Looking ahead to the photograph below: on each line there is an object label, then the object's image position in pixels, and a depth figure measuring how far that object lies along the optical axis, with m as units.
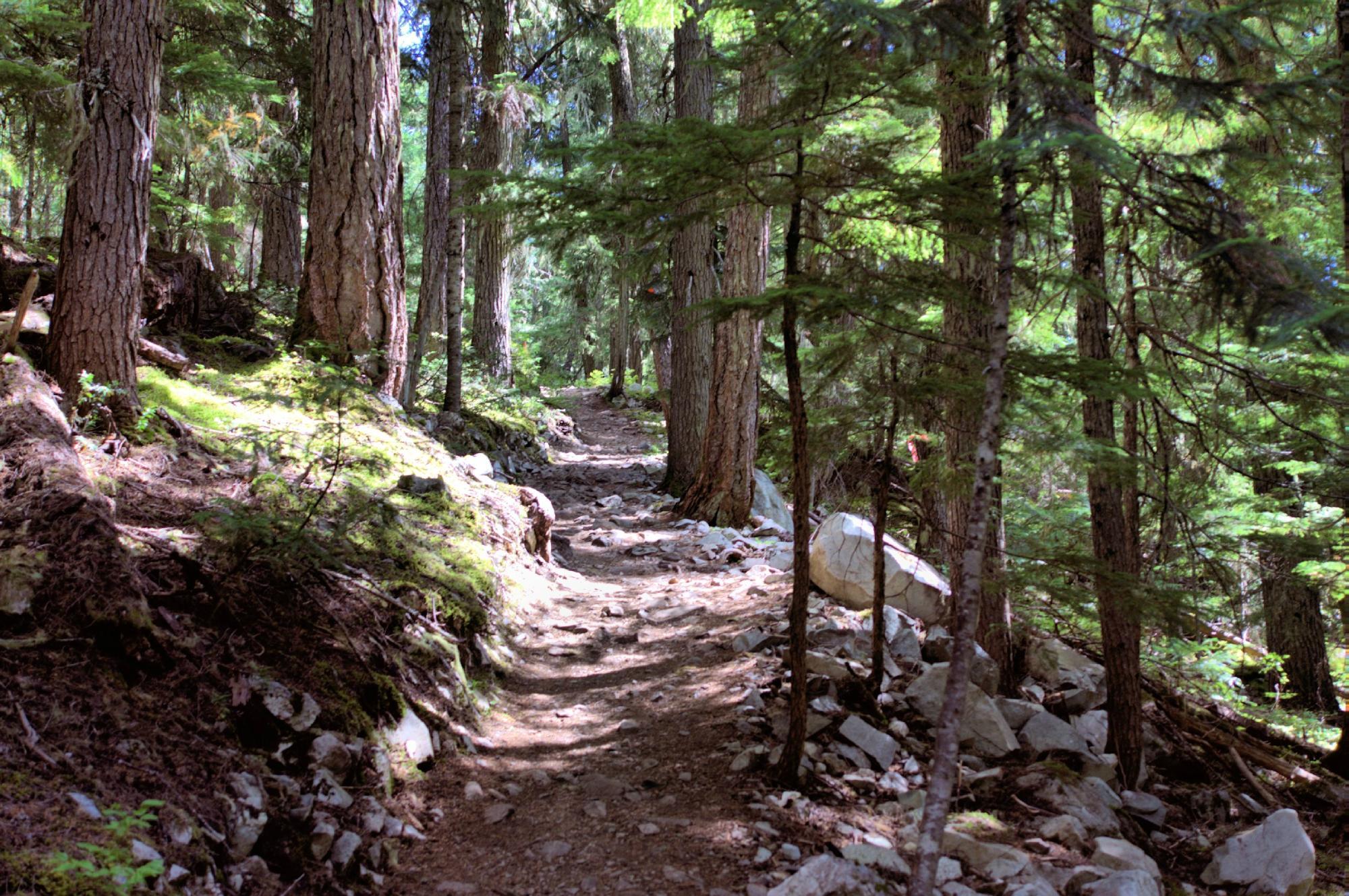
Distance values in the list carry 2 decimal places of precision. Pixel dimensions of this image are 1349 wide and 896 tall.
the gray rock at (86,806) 2.38
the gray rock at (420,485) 6.59
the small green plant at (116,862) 2.05
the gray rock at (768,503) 10.72
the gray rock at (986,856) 3.73
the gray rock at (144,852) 2.33
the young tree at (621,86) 15.14
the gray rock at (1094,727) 5.82
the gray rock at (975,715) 5.16
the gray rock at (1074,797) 4.50
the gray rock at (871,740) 4.67
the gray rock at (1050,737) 5.32
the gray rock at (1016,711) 5.56
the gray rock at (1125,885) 3.54
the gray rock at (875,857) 3.49
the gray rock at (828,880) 3.18
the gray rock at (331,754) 3.39
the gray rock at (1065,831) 4.16
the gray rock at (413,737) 3.96
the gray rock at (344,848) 3.05
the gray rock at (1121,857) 3.94
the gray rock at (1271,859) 4.21
